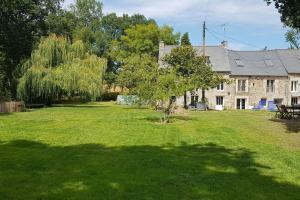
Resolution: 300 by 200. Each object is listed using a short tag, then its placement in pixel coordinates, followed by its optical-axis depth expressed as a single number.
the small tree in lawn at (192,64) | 28.27
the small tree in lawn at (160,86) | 15.80
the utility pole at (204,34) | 30.10
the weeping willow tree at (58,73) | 24.32
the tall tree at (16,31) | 26.50
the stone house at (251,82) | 35.47
